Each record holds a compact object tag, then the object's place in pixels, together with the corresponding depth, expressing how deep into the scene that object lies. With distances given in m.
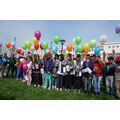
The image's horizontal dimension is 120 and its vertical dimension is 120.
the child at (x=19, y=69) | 6.79
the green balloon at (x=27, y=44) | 8.89
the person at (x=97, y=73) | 4.60
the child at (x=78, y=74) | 4.81
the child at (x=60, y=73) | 4.91
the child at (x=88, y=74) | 4.73
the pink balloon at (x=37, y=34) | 8.34
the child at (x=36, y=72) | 5.51
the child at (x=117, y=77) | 4.47
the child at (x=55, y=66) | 4.98
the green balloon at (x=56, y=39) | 9.19
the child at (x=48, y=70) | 4.99
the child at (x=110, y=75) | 4.61
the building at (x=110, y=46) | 34.51
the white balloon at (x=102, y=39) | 8.69
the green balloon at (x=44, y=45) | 9.55
